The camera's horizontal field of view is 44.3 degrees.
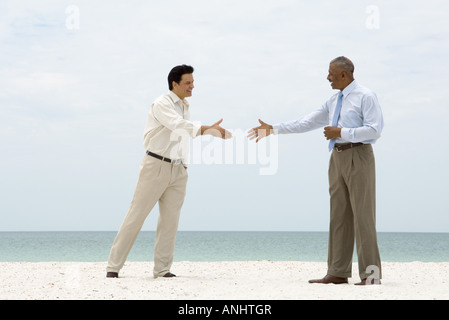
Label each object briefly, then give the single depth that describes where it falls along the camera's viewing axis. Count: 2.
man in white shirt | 5.80
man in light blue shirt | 5.20
